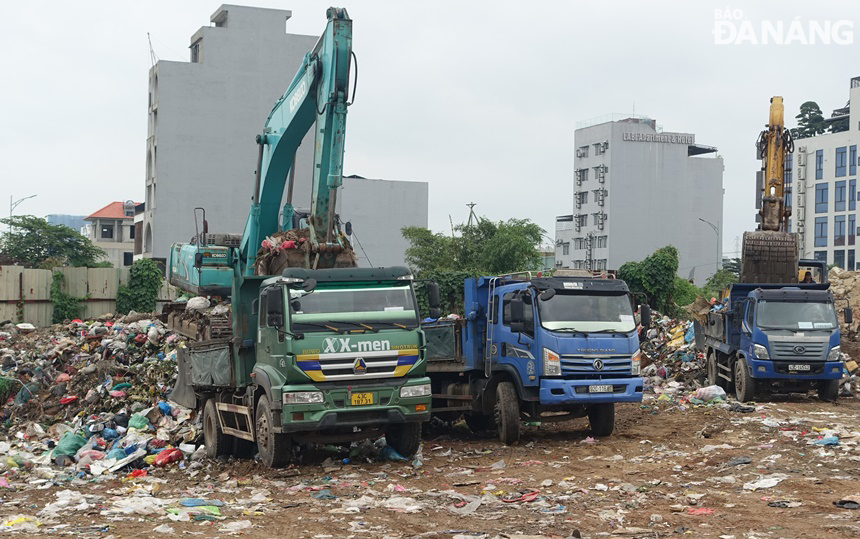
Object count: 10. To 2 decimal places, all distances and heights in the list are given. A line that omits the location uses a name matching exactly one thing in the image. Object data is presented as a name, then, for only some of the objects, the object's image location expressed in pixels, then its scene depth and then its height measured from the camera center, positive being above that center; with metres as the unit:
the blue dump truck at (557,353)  14.88 -1.20
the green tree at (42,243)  67.81 +1.78
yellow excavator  23.66 +1.32
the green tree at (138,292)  39.31 -0.90
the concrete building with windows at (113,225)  104.50 +4.78
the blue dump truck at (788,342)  19.72 -1.27
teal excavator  14.63 +1.46
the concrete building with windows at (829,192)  79.69 +7.43
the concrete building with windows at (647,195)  86.81 +7.35
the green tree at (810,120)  86.88 +14.26
